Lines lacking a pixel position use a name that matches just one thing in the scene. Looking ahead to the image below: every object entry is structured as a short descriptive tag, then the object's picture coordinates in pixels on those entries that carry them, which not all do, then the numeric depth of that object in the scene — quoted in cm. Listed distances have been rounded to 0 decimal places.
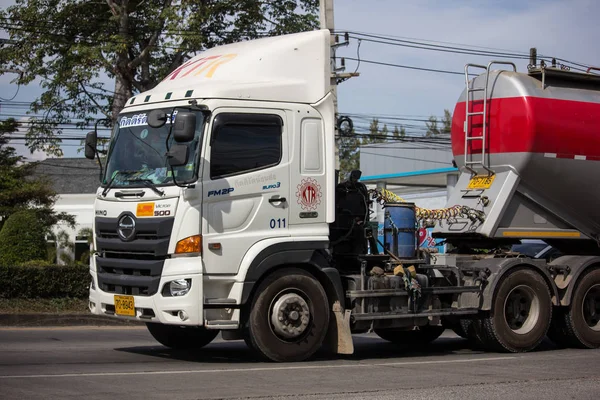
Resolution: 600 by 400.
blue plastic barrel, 1109
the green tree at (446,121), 7149
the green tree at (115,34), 1997
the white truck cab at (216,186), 908
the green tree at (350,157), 7443
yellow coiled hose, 1130
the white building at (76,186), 4600
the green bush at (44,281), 1678
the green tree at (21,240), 1852
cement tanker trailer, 1142
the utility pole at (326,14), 1606
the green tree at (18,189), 2534
